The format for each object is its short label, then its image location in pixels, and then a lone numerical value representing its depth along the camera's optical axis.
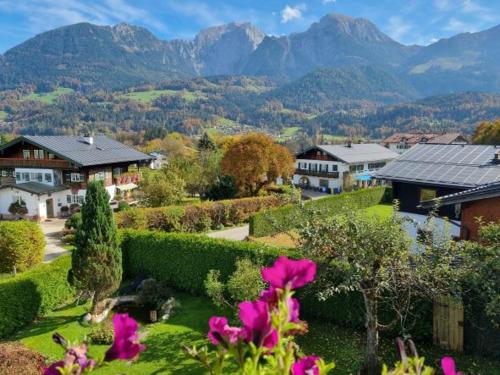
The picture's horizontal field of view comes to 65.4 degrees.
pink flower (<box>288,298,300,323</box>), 1.87
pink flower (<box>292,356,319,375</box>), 1.94
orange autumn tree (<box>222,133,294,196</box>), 43.66
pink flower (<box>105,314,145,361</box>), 1.83
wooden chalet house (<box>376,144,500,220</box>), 20.84
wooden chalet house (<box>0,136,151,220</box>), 39.91
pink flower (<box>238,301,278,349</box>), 1.81
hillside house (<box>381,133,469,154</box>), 103.59
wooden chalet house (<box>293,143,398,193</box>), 58.59
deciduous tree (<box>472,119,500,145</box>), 66.66
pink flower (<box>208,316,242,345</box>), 1.93
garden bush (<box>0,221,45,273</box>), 23.02
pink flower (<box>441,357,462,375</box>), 1.89
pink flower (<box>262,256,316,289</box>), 1.83
